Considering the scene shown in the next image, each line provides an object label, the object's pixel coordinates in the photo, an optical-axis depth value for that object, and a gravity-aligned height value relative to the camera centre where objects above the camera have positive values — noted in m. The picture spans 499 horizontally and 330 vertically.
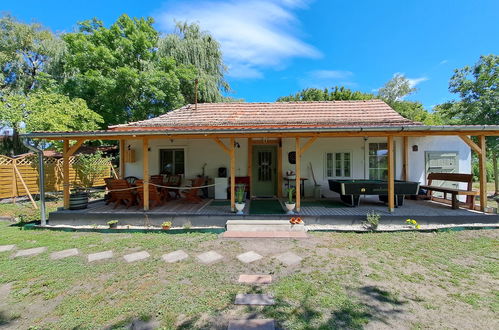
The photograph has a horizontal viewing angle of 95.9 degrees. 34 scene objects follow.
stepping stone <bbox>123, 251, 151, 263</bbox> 4.08 -1.69
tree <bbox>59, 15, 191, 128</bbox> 14.30 +6.15
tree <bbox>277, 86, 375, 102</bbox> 23.66 +7.57
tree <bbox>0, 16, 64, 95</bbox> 15.80 +8.33
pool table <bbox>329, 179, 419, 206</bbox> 6.63 -0.74
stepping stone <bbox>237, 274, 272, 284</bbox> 3.26 -1.70
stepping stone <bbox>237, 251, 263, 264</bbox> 4.04 -1.71
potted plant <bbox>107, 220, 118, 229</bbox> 5.84 -1.50
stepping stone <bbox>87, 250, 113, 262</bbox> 4.14 -1.69
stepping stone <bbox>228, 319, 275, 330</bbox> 2.31 -1.68
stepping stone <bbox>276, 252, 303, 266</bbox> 3.92 -1.70
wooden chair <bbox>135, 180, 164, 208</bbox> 6.62 -0.88
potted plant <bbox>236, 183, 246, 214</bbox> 6.14 -1.00
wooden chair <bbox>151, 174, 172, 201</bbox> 7.77 -0.77
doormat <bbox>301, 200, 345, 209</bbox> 7.18 -1.34
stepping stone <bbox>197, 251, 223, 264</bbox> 4.02 -1.70
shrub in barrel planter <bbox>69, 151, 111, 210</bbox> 11.57 -0.03
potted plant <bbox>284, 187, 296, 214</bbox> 6.07 -1.10
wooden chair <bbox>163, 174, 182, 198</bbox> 8.34 -0.57
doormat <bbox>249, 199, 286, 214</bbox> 6.50 -1.34
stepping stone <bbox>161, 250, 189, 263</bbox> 4.07 -1.69
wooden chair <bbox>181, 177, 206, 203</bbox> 7.72 -0.98
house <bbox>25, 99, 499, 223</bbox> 8.57 +0.42
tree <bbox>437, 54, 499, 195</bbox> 9.92 +3.15
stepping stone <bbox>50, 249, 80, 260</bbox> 4.20 -1.68
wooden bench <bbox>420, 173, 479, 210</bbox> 6.46 -0.82
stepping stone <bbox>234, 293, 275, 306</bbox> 2.74 -1.69
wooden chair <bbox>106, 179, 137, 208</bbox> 6.82 -0.80
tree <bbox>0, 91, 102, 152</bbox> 10.62 +2.74
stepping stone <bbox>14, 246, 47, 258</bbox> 4.29 -1.67
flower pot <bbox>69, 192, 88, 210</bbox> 6.62 -1.02
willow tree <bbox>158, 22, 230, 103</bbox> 16.39 +8.31
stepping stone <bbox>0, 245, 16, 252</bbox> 4.55 -1.66
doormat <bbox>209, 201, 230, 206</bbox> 7.55 -1.31
